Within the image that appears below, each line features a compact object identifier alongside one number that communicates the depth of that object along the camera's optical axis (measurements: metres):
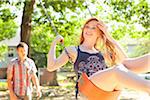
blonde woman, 2.42
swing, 1.94
